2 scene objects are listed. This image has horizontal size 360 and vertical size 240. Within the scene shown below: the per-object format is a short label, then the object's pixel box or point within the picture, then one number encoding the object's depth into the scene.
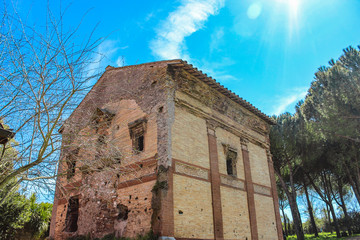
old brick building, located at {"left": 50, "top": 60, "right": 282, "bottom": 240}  10.09
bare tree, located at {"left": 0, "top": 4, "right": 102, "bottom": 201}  5.63
